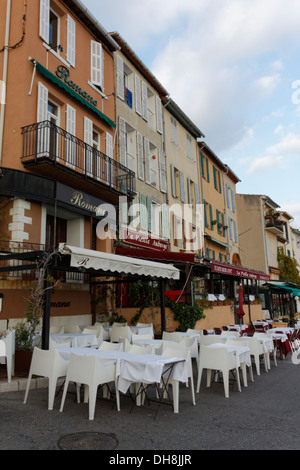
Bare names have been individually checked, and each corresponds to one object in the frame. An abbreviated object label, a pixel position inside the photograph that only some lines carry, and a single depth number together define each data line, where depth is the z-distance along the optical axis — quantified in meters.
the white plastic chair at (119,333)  10.06
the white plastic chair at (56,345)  7.53
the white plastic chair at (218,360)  6.77
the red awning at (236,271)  13.79
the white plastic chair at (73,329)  10.46
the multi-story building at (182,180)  20.42
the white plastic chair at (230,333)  10.16
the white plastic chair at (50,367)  5.70
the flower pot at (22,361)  7.64
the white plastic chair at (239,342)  8.31
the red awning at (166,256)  13.00
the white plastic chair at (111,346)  7.00
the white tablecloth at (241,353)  7.12
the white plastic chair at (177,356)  5.63
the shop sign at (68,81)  12.74
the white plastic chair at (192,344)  8.13
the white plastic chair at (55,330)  9.75
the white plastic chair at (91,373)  5.20
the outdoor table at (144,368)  5.38
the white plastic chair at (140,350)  6.68
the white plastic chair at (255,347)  8.72
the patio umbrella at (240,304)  14.70
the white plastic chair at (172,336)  9.57
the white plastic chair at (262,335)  10.05
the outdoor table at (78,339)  8.57
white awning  7.75
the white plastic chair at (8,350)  6.84
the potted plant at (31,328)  7.58
